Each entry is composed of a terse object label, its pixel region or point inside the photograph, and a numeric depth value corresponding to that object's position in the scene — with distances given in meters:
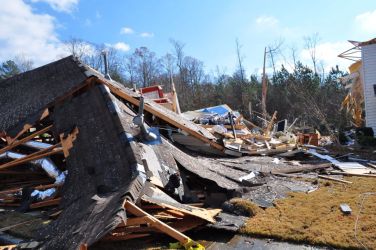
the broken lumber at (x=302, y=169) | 9.42
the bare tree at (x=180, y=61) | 57.69
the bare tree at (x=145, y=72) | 54.89
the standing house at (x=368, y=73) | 18.80
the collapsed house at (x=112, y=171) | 4.79
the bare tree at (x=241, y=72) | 51.58
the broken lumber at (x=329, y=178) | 8.38
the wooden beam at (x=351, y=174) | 9.15
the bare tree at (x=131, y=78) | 52.96
